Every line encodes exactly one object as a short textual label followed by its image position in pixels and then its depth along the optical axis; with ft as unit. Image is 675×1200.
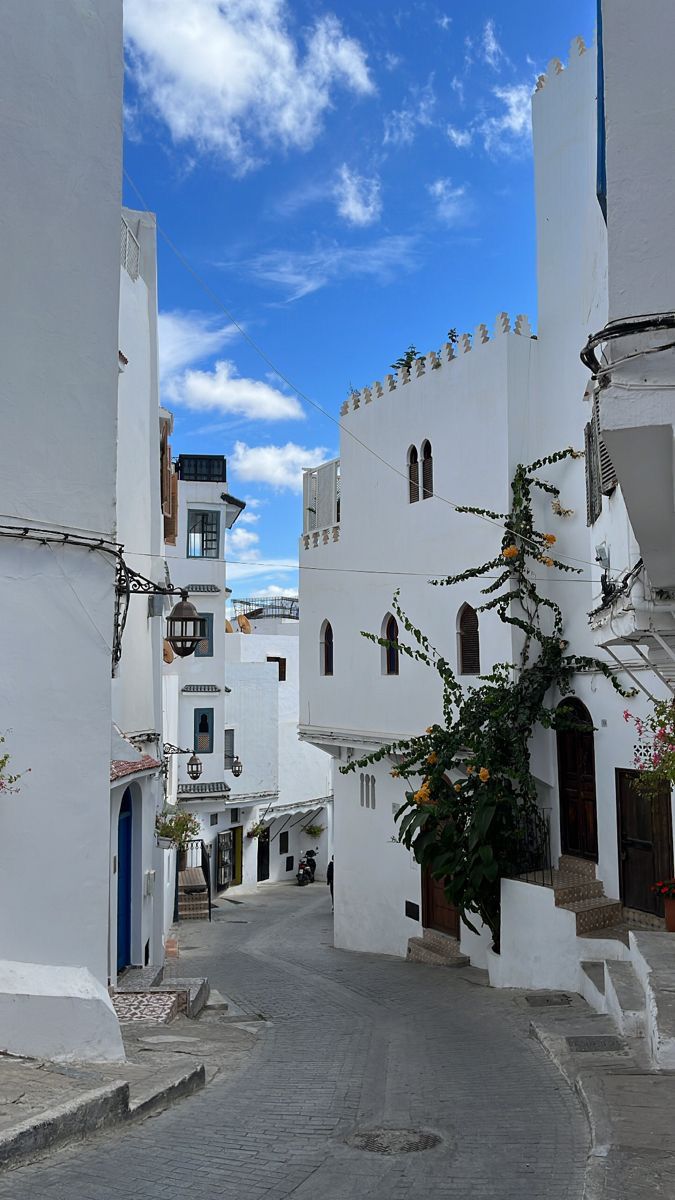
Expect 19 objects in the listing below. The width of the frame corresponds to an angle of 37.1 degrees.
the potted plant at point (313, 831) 124.36
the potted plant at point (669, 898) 37.55
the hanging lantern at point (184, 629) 38.17
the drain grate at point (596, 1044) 28.87
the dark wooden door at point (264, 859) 117.00
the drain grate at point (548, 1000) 39.37
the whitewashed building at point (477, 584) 42.83
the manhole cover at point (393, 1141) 21.26
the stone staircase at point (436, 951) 52.75
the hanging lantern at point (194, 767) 87.40
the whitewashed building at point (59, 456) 26.63
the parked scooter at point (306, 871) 117.39
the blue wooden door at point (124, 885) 42.19
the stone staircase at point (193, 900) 86.33
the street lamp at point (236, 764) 102.27
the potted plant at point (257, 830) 111.65
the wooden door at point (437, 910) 54.65
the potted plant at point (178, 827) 75.10
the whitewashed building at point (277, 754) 112.27
